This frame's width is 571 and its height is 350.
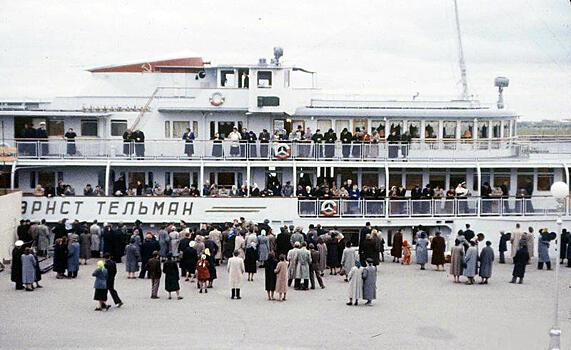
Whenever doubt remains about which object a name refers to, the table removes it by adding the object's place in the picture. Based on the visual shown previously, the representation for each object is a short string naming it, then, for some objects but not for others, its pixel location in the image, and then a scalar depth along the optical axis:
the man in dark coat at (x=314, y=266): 20.95
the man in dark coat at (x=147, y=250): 22.09
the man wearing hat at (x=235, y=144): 29.47
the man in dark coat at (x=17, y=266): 19.95
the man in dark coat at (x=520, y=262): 21.78
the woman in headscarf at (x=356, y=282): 18.75
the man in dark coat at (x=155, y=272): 19.02
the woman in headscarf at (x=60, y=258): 21.64
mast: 39.69
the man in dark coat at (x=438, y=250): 23.78
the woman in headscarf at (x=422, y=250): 24.28
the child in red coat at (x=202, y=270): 19.86
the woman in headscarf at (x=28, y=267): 19.77
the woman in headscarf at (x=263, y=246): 23.37
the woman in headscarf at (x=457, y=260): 21.80
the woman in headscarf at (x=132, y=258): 21.75
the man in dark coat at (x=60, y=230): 24.36
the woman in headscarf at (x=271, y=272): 19.09
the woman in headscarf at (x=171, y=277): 18.95
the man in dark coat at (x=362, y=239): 23.16
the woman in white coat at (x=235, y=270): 19.22
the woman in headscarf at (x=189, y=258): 21.16
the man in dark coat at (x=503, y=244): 25.39
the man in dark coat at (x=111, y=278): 18.05
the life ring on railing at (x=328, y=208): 28.25
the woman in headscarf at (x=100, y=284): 17.66
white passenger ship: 28.09
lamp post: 13.80
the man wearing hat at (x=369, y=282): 18.78
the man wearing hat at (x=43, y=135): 29.16
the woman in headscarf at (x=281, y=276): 19.12
